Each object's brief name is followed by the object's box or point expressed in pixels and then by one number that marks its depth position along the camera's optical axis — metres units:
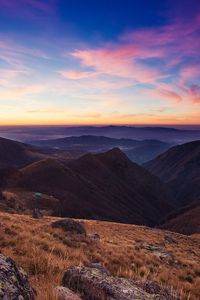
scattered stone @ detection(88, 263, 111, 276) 6.44
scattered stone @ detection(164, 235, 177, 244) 24.38
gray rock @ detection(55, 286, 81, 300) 3.51
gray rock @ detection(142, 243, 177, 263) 13.00
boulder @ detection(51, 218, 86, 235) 12.96
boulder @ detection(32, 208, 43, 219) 25.88
